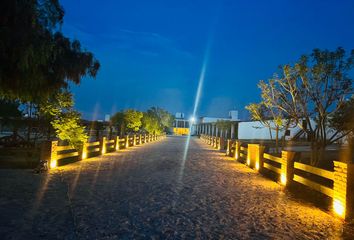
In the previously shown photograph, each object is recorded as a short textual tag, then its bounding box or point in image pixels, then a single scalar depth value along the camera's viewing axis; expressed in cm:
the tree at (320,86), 1459
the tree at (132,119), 3875
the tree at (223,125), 6278
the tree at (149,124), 4719
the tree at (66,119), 1521
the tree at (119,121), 3878
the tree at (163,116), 7528
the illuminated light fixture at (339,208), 631
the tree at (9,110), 2551
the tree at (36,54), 659
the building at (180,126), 10844
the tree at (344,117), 1512
